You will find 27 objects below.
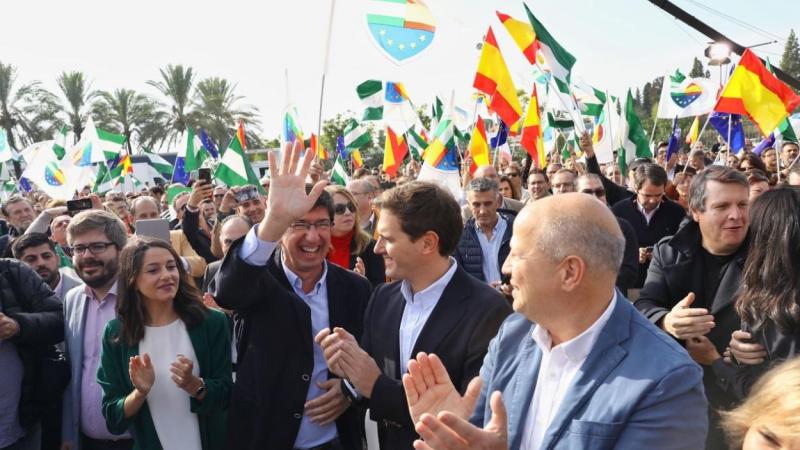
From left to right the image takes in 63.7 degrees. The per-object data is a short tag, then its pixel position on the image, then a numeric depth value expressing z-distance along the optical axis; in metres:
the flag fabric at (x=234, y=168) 7.81
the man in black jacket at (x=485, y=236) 5.13
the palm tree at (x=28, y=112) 34.97
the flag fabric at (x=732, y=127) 10.12
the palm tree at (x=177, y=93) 35.09
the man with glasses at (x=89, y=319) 3.31
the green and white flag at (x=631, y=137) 10.19
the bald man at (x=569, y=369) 1.51
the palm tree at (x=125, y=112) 35.47
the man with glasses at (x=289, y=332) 2.52
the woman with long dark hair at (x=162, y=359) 2.93
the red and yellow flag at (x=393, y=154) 11.47
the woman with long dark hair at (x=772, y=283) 2.45
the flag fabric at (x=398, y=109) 11.45
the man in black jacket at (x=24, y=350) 3.33
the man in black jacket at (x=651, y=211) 5.49
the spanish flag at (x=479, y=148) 8.49
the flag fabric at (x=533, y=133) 9.36
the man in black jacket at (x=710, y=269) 2.83
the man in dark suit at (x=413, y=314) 2.30
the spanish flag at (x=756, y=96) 7.89
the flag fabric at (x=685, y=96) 11.77
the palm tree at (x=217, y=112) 34.97
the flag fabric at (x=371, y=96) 12.62
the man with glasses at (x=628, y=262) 4.10
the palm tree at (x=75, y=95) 36.22
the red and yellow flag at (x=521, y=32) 8.53
